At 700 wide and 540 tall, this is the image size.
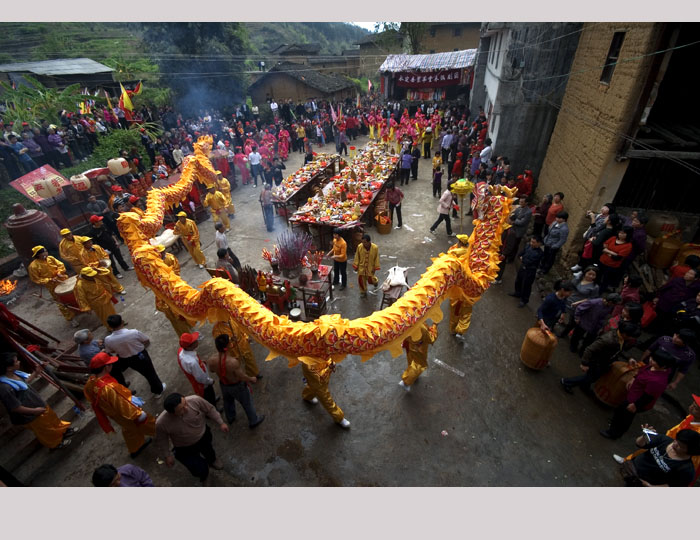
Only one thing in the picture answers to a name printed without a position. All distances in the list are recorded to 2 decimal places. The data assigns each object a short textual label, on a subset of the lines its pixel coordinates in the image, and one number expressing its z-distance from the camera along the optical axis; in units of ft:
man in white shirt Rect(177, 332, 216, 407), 14.44
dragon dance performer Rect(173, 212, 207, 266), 26.81
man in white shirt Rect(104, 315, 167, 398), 16.16
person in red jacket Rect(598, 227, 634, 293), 18.89
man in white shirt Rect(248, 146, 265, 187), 44.88
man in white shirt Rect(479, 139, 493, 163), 38.01
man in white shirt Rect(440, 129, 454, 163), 46.98
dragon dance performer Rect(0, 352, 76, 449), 13.06
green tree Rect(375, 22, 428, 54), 102.58
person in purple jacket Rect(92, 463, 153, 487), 9.62
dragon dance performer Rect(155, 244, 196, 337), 19.30
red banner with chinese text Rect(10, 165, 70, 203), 30.09
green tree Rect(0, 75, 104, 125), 42.80
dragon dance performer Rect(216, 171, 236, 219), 36.17
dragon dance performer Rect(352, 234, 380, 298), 22.69
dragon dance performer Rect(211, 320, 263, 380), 16.96
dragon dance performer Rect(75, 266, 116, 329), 20.03
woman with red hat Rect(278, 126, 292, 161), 57.52
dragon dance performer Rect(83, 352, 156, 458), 13.25
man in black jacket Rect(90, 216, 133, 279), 25.93
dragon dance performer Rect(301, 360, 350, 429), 14.34
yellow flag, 42.83
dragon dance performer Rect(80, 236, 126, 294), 21.27
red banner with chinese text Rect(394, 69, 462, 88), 75.00
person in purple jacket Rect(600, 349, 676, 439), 12.69
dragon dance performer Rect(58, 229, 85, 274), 23.48
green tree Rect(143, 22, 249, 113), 72.84
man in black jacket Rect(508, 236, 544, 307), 20.62
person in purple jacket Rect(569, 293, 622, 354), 16.19
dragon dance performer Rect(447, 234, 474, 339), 19.77
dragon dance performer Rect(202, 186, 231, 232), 32.44
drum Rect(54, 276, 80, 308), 22.72
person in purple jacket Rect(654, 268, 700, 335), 16.33
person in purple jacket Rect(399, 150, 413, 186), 41.73
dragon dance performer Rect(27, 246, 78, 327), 22.11
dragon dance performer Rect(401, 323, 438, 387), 15.81
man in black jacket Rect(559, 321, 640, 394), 14.15
